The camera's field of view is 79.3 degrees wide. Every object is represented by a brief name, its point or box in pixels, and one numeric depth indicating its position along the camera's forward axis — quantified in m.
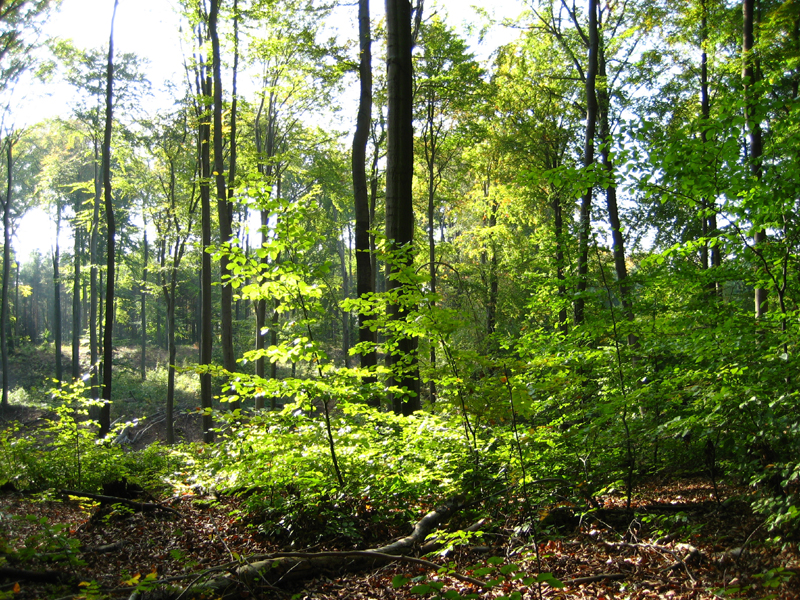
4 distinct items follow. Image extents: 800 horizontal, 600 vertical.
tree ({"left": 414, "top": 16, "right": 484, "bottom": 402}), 12.48
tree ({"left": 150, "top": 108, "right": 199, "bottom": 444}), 15.76
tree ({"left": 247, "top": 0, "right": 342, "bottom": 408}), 10.20
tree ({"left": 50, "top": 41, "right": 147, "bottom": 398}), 15.44
